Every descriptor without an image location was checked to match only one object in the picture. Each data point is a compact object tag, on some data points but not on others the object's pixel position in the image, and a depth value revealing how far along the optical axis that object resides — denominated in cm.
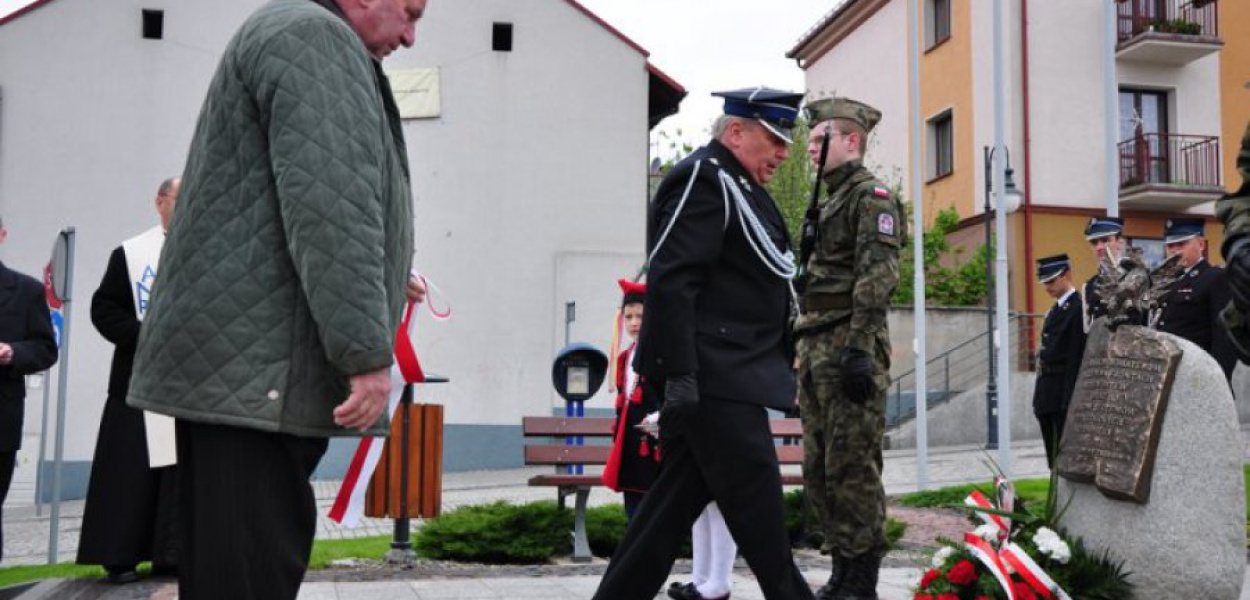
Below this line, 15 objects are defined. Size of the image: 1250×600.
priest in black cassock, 680
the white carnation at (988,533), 546
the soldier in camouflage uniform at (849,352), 567
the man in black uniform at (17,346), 709
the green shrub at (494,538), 819
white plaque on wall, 2234
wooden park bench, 835
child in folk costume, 715
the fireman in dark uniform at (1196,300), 1007
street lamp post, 2147
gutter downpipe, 2700
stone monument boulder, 498
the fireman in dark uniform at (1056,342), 1086
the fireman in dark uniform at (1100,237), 906
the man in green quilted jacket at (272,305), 282
